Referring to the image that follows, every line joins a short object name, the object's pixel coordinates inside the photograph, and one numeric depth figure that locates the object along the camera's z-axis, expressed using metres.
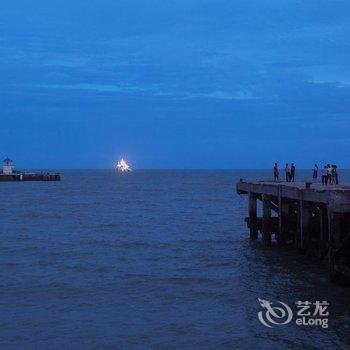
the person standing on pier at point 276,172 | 35.03
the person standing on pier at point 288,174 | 34.56
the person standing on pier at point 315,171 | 35.56
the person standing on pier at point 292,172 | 34.41
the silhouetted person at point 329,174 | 28.22
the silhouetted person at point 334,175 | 27.81
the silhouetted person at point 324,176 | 28.10
